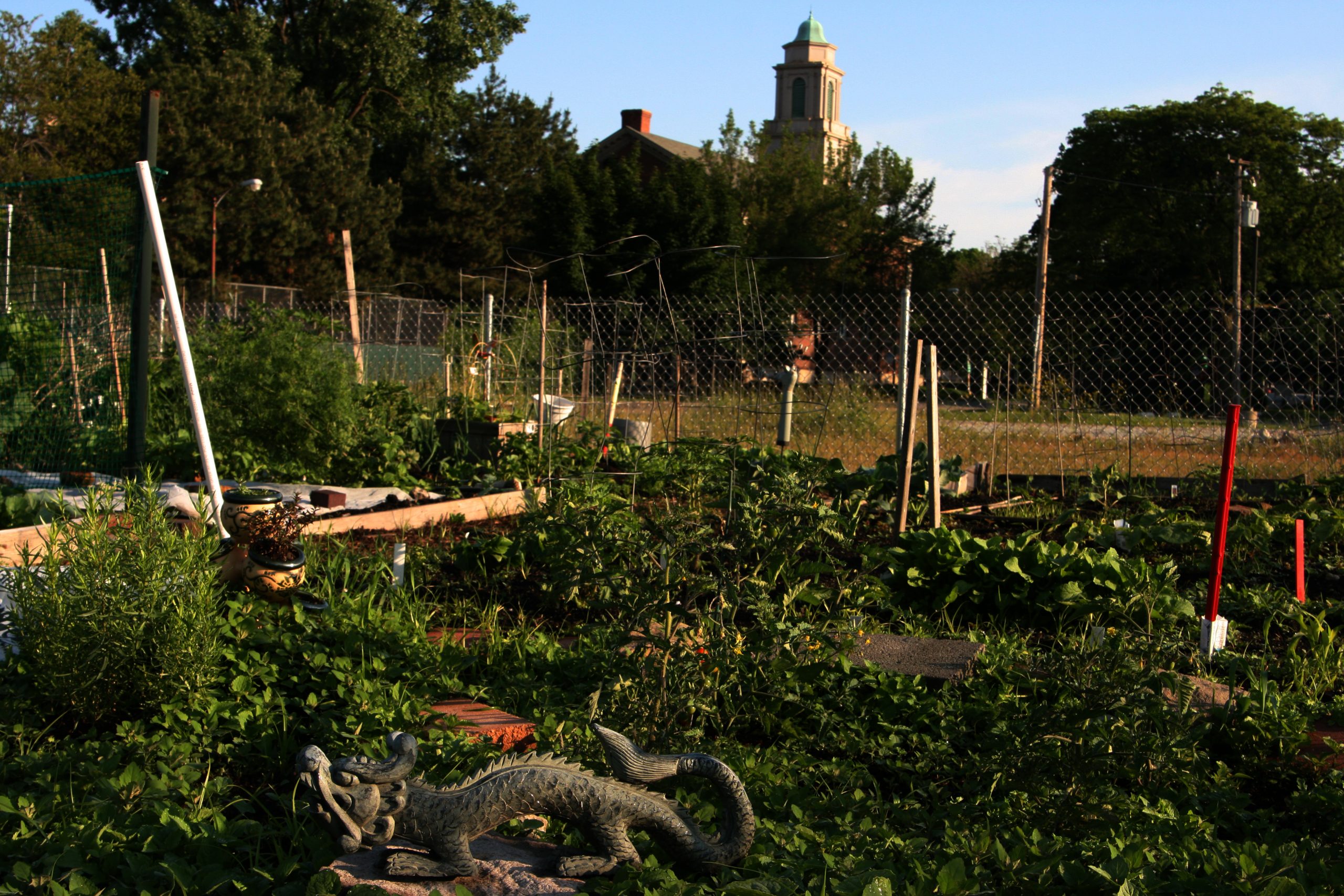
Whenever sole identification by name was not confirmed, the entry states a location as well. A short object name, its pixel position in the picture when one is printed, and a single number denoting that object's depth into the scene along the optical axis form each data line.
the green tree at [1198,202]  28.75
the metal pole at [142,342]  5.55
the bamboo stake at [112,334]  6.54
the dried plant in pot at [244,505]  3.76
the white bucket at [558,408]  8.70
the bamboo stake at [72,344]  6.75
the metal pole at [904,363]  6.94
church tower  67.62
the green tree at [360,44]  28.16
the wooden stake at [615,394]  7.74
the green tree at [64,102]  26.91
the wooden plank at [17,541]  4.36
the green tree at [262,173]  25.39
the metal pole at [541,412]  6.30
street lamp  16.51
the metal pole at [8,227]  7.69
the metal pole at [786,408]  7.70
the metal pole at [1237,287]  7.62
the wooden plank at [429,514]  5.50
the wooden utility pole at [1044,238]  16.26
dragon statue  1.83
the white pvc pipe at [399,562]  4.20
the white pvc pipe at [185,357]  4.74
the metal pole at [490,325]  9.23
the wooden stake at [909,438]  5.26
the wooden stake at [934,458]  5.30
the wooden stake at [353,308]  9.36
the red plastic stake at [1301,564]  4.24
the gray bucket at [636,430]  8.87
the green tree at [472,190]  32.03
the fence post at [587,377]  6.74
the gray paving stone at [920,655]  3.37
